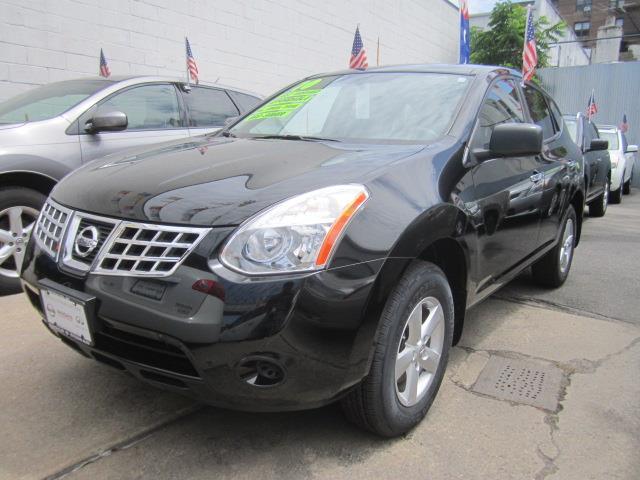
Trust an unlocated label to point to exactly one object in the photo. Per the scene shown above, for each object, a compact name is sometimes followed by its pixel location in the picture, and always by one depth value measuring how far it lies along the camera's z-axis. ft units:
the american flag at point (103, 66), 26.13
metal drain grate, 8.84
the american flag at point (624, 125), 55.72
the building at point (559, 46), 81.82
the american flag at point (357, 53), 33.68
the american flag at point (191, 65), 28.63
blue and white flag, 31.76
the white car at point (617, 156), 37.29
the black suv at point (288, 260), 5.81
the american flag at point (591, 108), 52.11
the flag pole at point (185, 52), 28.53
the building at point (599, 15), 158.30
